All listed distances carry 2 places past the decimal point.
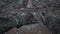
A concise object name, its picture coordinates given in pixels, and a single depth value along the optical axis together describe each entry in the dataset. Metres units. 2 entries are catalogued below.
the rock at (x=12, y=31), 2.92
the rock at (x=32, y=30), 2.89
